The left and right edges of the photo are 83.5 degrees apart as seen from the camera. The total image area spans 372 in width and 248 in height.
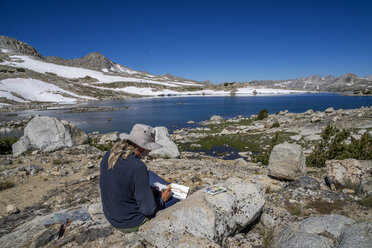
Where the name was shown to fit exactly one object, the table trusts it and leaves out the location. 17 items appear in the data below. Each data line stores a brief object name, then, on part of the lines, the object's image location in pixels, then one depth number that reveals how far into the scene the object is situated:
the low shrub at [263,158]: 11.46
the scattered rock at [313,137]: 14.97
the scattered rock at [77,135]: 13.64
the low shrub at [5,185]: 6.74
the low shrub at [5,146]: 12.33
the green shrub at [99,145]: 13.41
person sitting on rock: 2.90
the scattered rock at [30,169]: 8.16
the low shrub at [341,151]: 9.30
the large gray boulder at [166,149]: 11.53
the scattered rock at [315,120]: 19.74
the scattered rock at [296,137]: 15.64
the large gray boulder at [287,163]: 7.33
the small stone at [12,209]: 5.33
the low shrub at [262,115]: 29.58
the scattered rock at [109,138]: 17.61
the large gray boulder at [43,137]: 11.69
